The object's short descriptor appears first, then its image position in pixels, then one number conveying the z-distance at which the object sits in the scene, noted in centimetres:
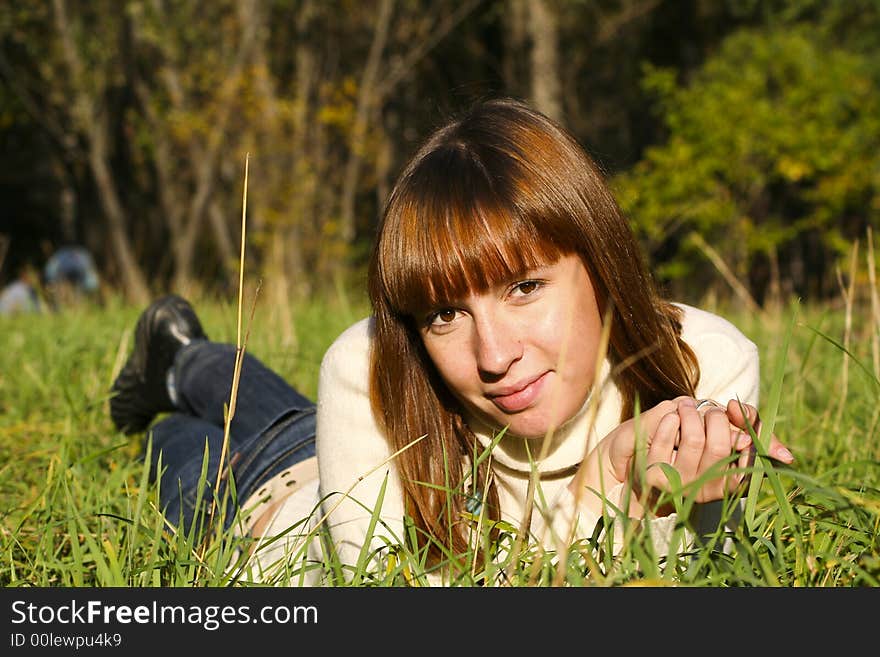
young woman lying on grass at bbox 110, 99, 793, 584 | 151
